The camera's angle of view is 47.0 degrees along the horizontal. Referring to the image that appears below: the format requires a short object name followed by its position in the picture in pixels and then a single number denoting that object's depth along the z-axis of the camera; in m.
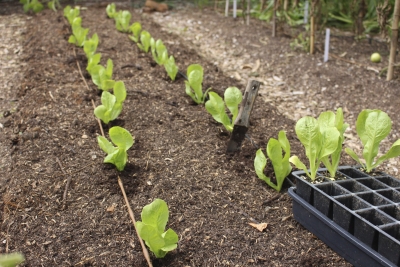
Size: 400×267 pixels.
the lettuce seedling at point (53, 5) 6.46
